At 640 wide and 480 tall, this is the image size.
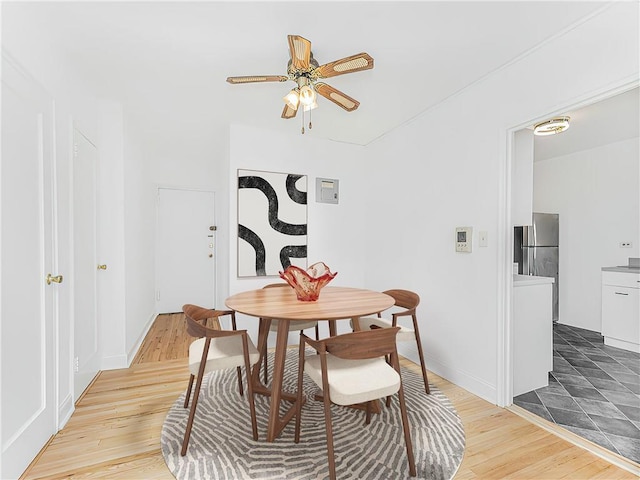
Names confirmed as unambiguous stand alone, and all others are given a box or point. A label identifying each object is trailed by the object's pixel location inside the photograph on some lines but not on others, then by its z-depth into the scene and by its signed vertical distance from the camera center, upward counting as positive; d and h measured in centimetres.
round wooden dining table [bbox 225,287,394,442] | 170 -44
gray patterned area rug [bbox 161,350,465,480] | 156 -121
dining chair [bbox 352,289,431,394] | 233 -70
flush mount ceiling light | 277 +106
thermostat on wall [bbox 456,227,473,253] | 248 -1
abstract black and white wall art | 332 +16
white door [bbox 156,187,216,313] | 472 -22
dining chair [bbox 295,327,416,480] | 145 -72
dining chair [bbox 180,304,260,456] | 170 -73
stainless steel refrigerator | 427 -15
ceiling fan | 164 +97
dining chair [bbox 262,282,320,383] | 257 -78
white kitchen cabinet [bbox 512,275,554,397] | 236 -77
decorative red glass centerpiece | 205 -32
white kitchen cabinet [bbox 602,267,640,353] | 328 -79
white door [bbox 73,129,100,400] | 225 -24
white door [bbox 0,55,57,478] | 142 -20
